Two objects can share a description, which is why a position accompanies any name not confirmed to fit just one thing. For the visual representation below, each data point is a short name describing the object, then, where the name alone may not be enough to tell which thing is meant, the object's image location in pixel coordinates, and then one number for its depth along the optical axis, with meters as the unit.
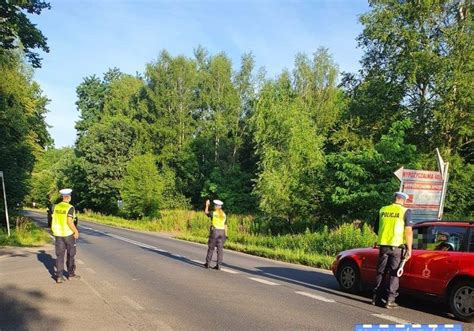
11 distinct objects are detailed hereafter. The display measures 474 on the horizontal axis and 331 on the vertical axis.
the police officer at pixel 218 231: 13.91
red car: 7.80
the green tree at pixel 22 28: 20.61
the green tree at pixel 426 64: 32.28
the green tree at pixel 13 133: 25.80
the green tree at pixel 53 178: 77.44
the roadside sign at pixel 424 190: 14.41
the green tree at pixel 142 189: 49.38
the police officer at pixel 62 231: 10.54
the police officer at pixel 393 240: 8.49
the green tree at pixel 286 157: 29.38
